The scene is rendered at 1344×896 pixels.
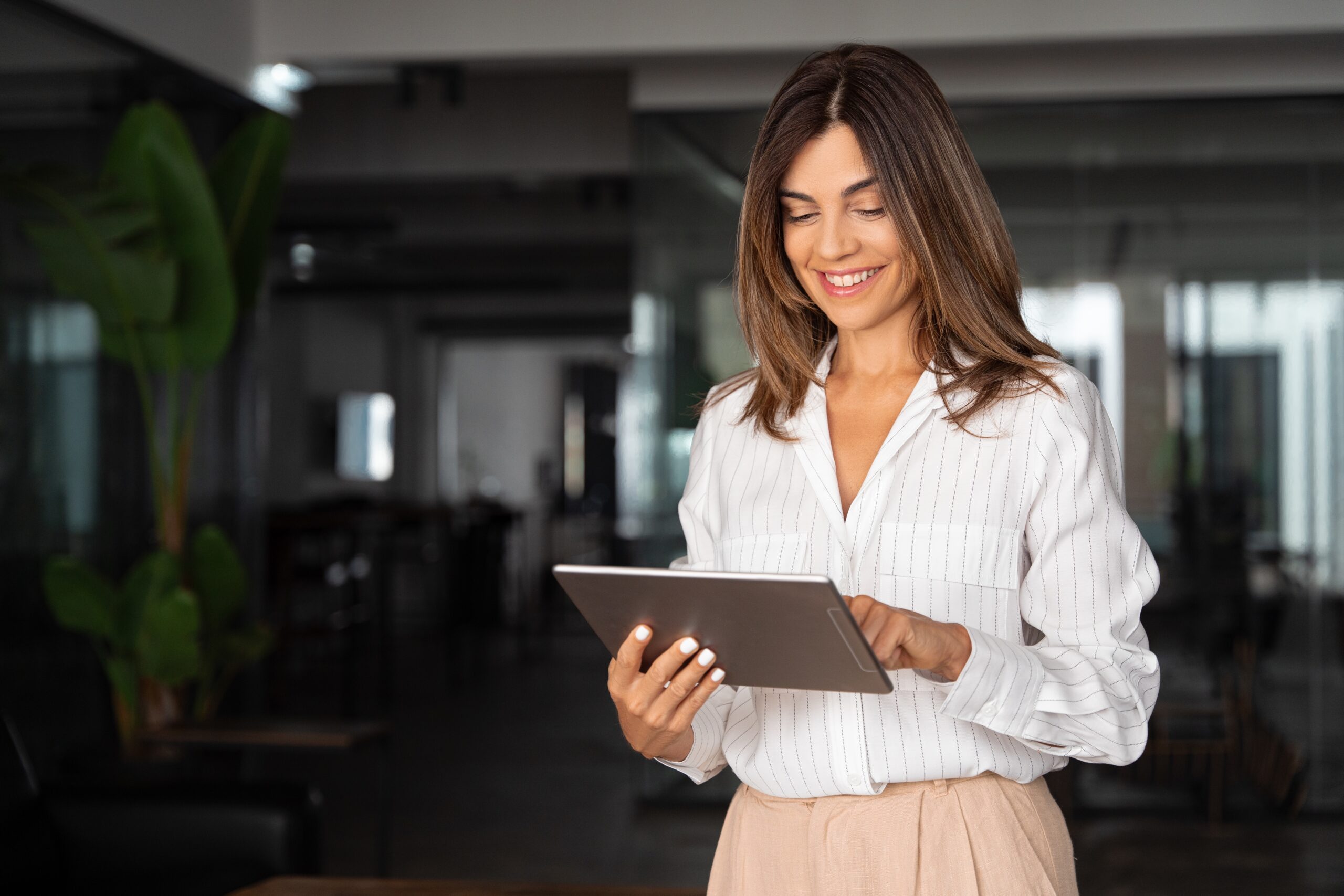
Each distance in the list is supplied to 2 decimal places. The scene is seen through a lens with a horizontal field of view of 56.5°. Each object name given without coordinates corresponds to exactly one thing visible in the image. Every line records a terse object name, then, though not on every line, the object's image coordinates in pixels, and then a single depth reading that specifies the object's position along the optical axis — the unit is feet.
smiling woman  3.56
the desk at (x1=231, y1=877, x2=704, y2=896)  5.77
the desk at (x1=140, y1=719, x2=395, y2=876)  10.19
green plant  10.42
